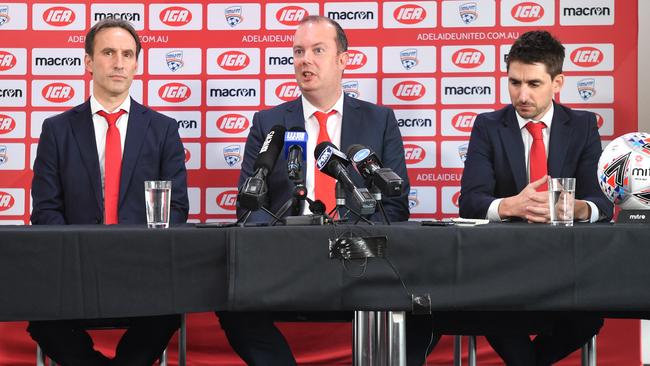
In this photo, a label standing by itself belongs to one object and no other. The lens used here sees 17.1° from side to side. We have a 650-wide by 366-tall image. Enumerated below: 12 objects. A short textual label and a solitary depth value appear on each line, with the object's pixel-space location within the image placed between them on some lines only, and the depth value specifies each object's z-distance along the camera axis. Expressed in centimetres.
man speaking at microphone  552
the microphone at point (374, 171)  462
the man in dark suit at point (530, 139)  545
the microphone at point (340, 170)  464
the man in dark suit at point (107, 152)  553
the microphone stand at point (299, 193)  473
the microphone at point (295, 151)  472
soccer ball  482
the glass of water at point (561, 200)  478
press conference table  464
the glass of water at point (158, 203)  477
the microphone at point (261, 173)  465
